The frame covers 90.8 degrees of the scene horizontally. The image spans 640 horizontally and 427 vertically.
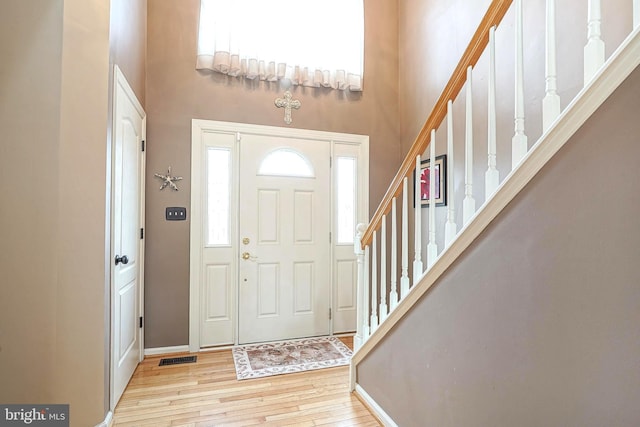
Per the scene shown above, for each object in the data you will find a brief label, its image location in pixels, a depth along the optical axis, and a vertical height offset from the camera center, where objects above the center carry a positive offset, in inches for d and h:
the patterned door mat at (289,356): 101.1 -49.1
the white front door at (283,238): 122.5 -8.8
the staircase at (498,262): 34.0 -6.3
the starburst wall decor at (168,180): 113.7 +13.0
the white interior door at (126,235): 78.0 -5.5
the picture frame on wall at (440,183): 110.2 +12.1
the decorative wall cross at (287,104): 127.4 +45.4
